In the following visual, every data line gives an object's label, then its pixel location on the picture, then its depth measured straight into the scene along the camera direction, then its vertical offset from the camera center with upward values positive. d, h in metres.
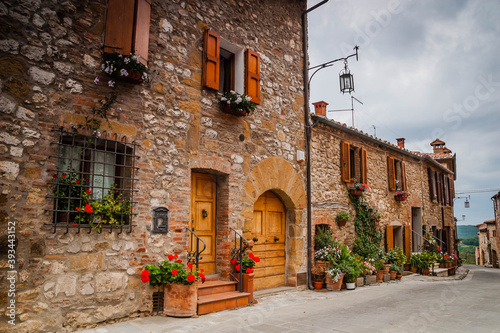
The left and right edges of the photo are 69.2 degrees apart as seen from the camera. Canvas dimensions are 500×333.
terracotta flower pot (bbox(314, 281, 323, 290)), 8.39 -1.49
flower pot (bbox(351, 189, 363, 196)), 10.47 +0.81
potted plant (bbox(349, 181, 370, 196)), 10.47 +0.90
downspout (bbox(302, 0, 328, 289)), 8.55 +2.07
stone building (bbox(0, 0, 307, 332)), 4.35 +1.11
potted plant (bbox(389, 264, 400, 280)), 10.63 -1.46
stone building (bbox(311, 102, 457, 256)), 9.52 +1.25
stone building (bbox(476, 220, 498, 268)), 29.14 -1.97
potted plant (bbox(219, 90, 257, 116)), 6.70 +2.16
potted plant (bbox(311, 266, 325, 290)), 8.49 -1.25
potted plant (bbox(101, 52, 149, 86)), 5.07 +2.14
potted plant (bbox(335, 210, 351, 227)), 9.71 +0.06
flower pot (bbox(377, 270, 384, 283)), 10.09 -1.53
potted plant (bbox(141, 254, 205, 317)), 5.27 -0.99
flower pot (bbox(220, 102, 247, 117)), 6.73 +2.05
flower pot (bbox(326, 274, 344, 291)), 8.34 -1.46
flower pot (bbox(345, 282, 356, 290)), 8.52 -1.52
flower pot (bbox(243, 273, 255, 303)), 6.36 -1.12
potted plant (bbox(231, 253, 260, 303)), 6.38 -0.87
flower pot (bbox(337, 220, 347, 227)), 9.74 -0.04
